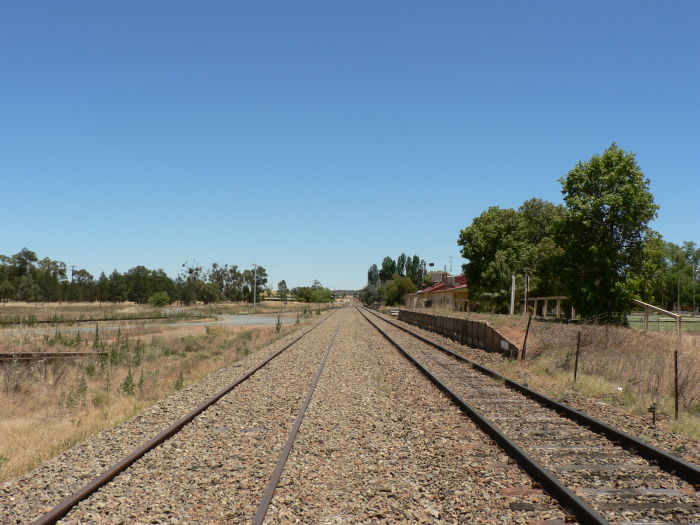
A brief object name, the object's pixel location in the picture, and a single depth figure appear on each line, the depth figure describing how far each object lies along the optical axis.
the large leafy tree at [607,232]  31.25
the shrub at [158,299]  113.88
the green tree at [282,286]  143.79
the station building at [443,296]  69.81
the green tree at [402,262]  175.62
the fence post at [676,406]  9.54
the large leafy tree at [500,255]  52.31
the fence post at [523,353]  17.64
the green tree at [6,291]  121.38
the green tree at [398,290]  121.88
